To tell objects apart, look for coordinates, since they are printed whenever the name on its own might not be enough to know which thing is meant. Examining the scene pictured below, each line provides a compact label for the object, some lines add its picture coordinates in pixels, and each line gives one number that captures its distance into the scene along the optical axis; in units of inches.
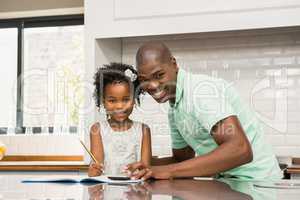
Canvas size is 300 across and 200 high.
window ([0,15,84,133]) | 144.9
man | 58.9
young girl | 80.6
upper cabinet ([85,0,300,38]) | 107.7
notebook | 54.5
